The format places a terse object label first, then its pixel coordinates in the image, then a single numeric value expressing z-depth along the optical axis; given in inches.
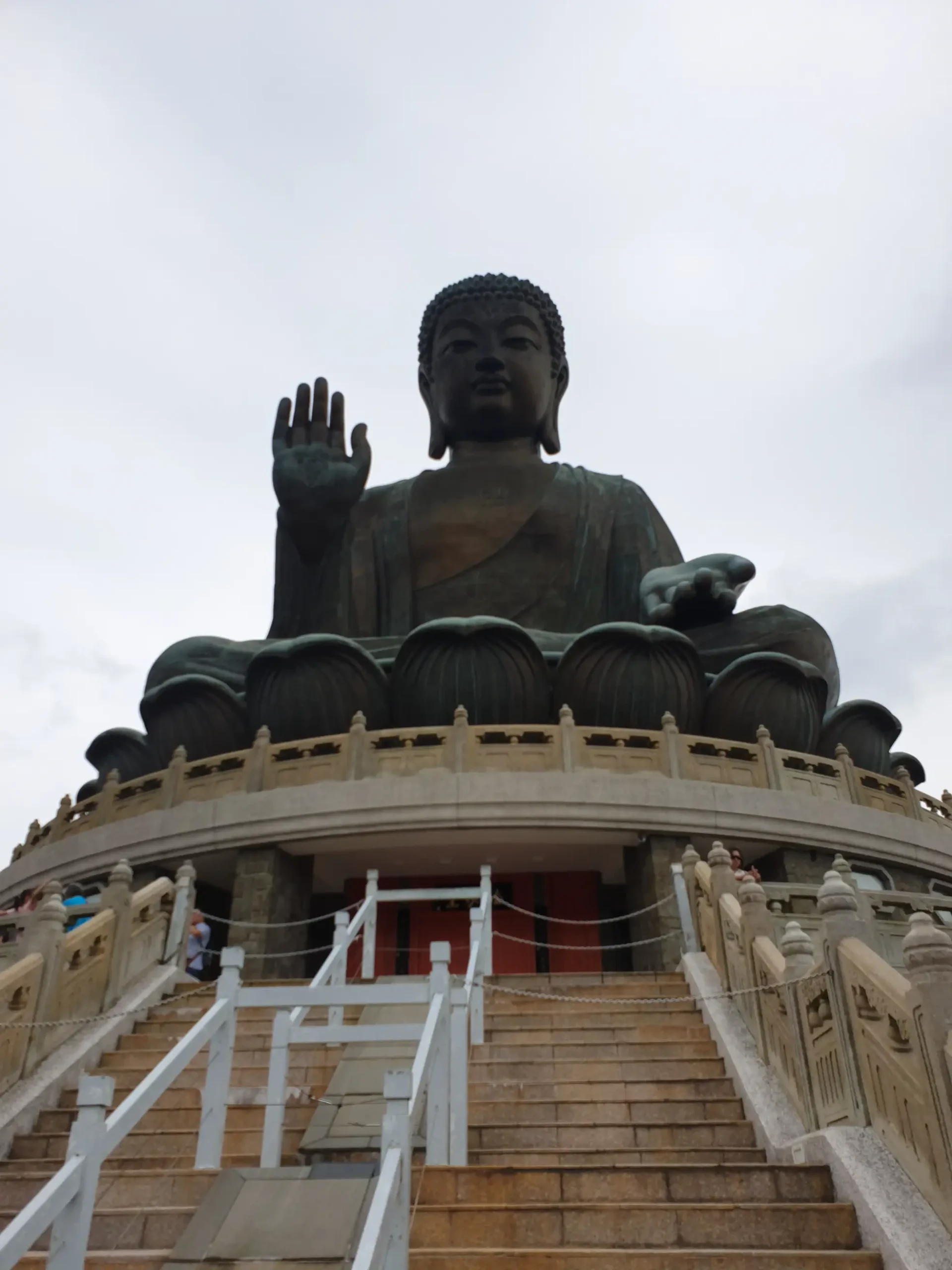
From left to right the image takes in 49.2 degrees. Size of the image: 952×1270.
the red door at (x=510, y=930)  416.5
